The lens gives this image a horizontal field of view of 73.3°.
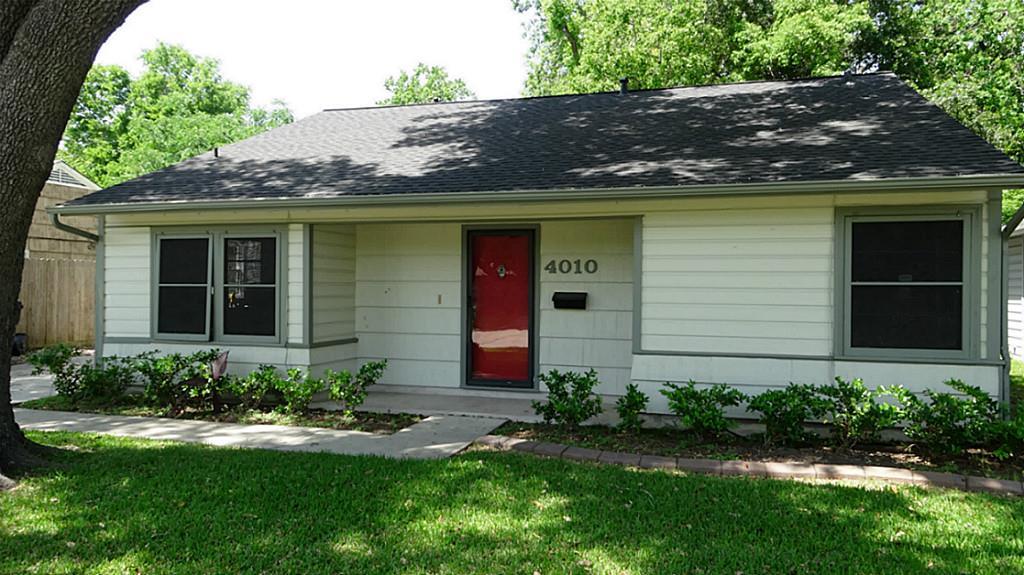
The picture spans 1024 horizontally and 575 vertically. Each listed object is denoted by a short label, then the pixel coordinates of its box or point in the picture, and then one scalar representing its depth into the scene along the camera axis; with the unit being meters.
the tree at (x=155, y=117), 26.03
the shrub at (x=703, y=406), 5.25
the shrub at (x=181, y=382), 6.86
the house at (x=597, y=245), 5.58
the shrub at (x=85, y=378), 7.16
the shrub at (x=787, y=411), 5.15
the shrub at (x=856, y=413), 4.97
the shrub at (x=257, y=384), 6.68
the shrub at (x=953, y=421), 4.71
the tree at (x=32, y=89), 4.14
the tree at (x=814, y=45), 13.75
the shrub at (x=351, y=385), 6.41
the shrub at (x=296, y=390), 6.57
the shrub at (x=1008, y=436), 4.55
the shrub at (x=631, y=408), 5.59
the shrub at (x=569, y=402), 5.67
